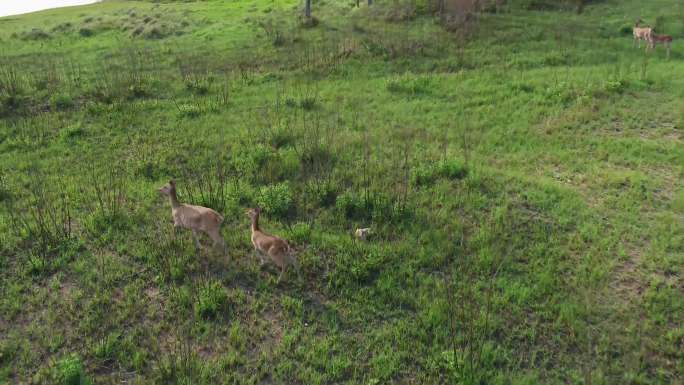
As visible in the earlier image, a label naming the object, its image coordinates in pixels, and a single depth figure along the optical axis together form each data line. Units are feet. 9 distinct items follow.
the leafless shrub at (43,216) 27.61
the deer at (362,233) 27.43
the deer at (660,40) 53.57
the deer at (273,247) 23.65
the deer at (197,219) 25.90
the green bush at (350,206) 29.86
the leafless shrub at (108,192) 29.81
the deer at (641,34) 54.34
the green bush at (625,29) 61.98
